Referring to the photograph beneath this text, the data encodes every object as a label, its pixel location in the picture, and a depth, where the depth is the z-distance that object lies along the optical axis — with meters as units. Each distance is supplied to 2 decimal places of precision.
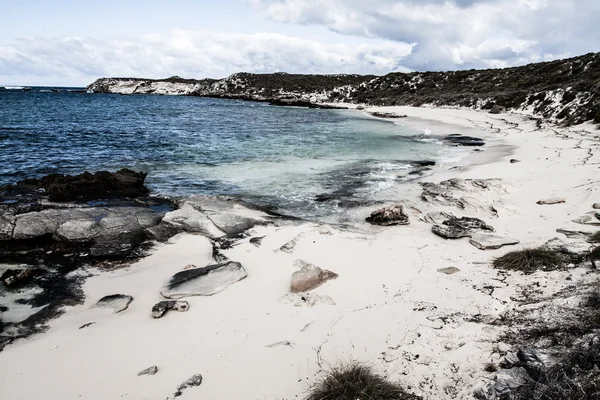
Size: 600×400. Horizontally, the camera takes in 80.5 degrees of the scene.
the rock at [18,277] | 6.80
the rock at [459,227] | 8.57
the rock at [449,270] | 6.84
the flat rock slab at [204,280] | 6.50
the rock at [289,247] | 8.24
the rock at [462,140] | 23.37
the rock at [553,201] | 10.09
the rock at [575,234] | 7.55
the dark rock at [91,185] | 11.66
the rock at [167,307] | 5.87
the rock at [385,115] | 41.82
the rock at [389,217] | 9.82
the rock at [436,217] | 9.70
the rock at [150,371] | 4.61
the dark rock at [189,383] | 4.29
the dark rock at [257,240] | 8.66
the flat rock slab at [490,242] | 7.78
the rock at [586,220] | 8.15
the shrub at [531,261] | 6.38
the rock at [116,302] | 6.17
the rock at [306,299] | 6.04
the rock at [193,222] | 9.41
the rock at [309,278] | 6.54
